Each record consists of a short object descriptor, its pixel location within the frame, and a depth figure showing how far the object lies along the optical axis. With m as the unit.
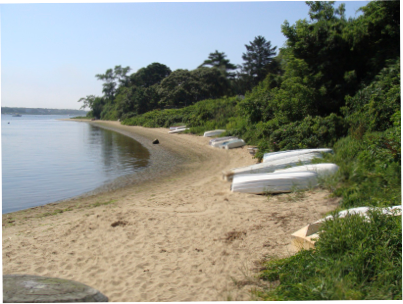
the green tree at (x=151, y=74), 59.22
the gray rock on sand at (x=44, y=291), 2.70
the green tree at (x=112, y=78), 69.31
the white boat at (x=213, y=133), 21.00
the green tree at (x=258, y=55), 48.03
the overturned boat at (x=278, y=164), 8.77
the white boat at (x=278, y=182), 7.21
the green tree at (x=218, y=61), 54.94
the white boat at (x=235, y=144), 16.08
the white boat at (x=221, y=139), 17.75
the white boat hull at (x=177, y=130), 27.52
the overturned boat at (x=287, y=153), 9.29
